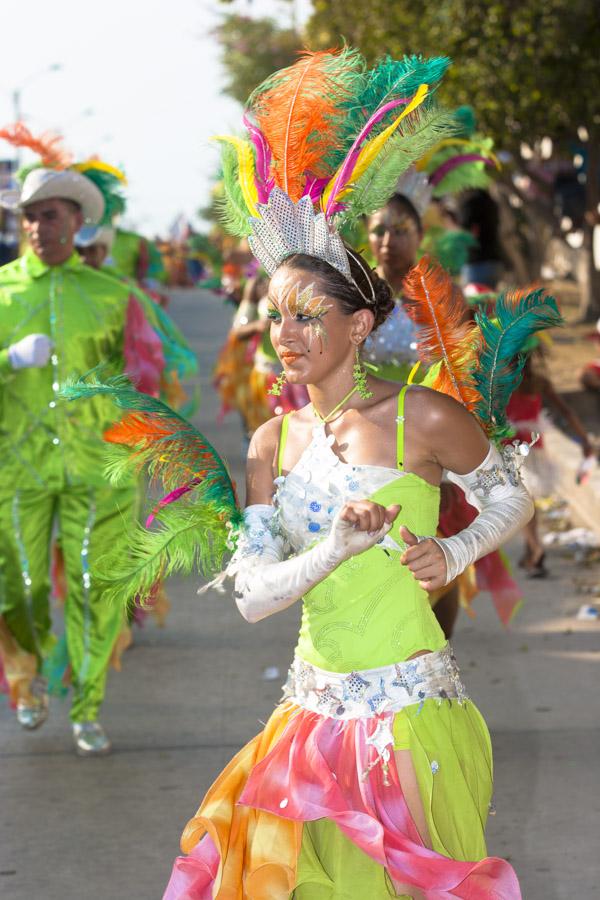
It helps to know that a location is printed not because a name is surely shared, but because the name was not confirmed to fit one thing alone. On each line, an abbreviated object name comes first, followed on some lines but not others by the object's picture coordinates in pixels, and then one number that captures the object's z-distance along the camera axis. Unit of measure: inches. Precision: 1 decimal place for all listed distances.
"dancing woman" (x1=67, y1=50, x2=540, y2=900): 217.0
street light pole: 2203.4
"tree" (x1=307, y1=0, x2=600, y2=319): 1056.5
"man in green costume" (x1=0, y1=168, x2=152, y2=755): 396.5
